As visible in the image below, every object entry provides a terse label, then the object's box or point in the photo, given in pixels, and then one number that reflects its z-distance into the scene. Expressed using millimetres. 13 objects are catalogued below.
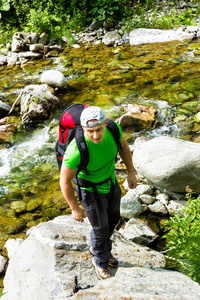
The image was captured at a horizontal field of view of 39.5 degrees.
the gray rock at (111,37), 11695
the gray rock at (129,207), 4234
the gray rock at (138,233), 3672
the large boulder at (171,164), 4188
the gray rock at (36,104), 7367
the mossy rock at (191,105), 6964
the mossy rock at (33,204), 4929
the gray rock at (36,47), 11758
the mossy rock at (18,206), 4918
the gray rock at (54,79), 8711
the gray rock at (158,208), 4285
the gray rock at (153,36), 11242
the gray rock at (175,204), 4285
